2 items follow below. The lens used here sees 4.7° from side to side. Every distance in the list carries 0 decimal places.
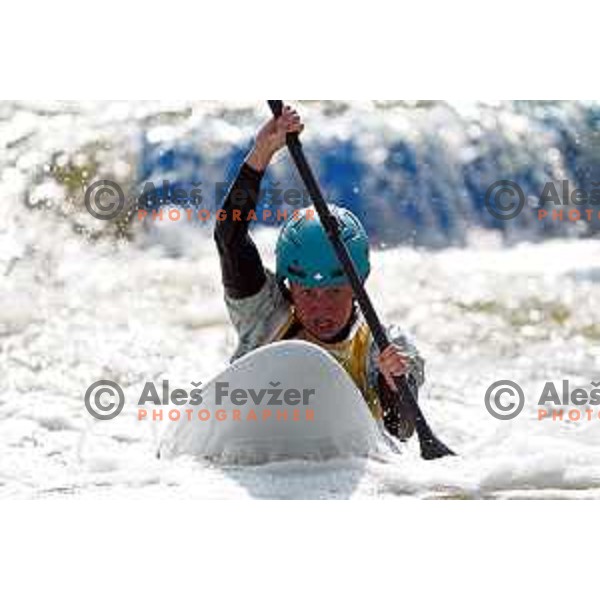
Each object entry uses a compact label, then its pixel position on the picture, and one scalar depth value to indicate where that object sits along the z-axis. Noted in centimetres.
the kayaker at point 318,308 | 1792
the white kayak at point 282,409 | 1751
